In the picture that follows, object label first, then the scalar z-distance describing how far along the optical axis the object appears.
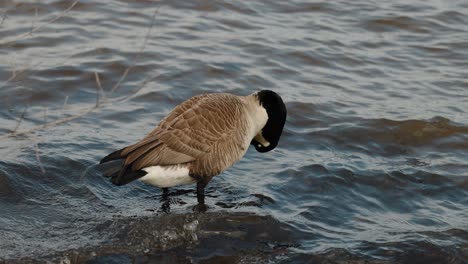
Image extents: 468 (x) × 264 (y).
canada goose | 13.34
